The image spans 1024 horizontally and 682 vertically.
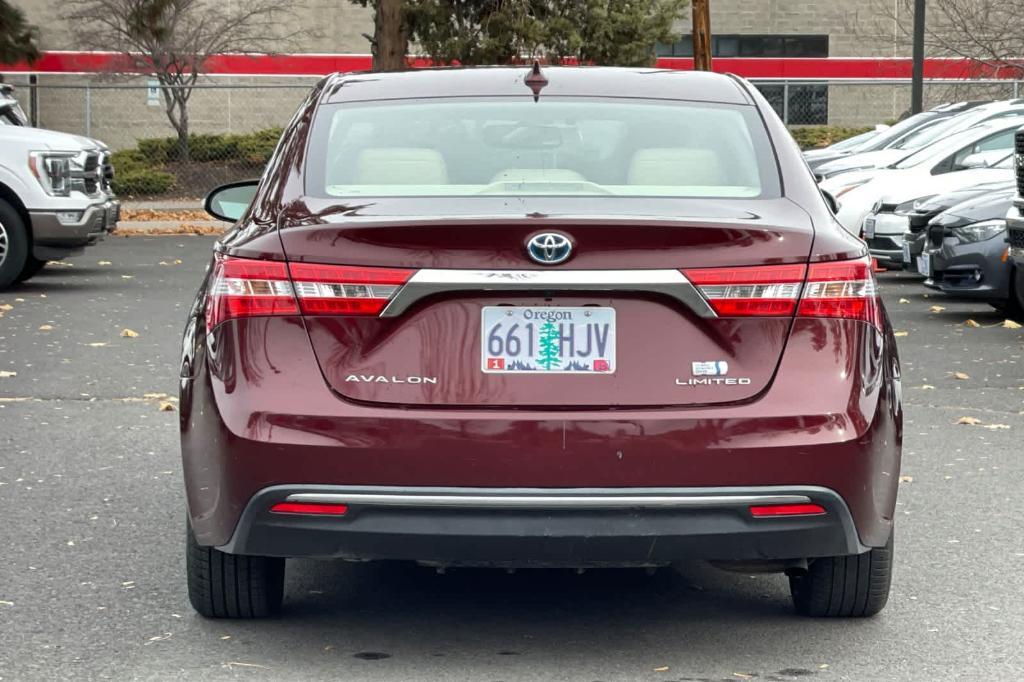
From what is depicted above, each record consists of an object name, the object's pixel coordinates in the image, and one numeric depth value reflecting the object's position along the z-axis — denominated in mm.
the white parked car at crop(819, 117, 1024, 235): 18469
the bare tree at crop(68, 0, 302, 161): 36031
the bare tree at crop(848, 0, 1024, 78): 33719
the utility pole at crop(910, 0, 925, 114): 32094
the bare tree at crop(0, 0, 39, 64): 36656
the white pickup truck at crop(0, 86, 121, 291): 16672
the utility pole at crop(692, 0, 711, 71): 30250
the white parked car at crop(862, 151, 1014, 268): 17328
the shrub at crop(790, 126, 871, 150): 38375
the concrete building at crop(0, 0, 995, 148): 42625
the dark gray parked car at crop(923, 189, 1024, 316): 14242
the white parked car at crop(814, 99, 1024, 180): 20844
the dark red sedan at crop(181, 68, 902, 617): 4496
